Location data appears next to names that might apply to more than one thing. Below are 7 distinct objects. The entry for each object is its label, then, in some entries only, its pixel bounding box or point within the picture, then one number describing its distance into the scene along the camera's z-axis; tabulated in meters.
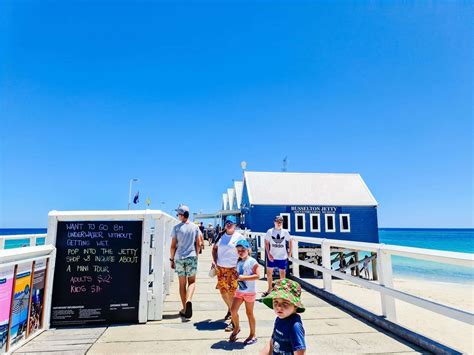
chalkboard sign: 4.18
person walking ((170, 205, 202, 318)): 4.87
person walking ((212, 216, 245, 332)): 4.16
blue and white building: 24.08
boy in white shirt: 6.09
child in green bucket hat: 1.94
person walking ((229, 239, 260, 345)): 3.55
